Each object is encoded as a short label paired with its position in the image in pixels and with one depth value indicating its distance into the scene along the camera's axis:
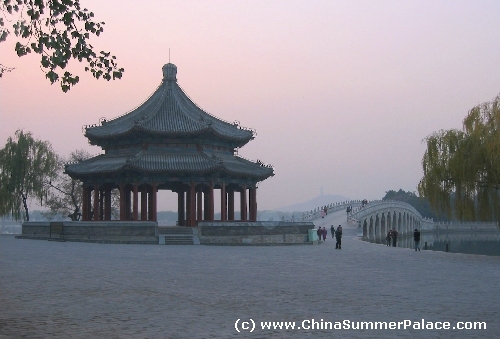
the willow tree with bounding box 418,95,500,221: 25.95
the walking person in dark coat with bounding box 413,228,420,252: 31.41
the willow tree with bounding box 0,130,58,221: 49.81
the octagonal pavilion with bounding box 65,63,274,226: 41.03
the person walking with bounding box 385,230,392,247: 37.58
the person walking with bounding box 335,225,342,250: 31.19
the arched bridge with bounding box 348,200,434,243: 59.04
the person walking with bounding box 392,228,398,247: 37.41
